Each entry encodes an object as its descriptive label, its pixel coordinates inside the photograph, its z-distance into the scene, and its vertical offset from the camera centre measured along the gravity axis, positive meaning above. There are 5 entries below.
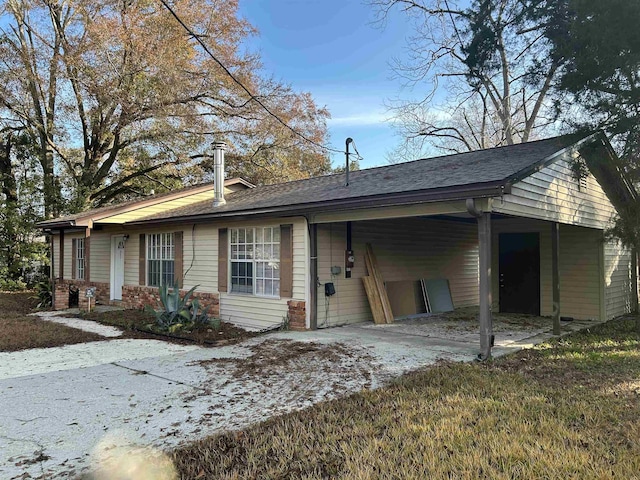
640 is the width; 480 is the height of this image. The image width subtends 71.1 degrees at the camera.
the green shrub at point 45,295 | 13.57 -1.11
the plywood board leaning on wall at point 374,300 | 9.15 -0.93
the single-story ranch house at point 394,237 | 6.88 +0.39
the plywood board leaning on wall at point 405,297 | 9.99 -0.99
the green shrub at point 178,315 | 8.62 -1.14
